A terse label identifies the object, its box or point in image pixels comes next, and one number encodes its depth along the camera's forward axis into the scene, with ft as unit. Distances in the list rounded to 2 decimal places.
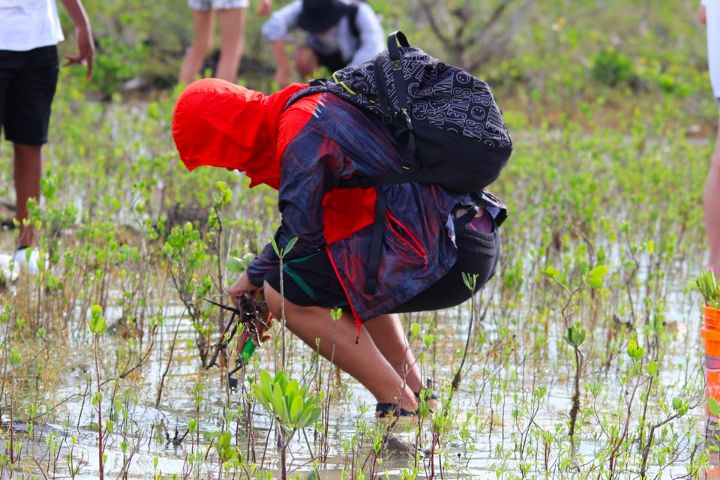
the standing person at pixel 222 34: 54.95
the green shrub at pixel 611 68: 80.48
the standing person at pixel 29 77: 33.37
